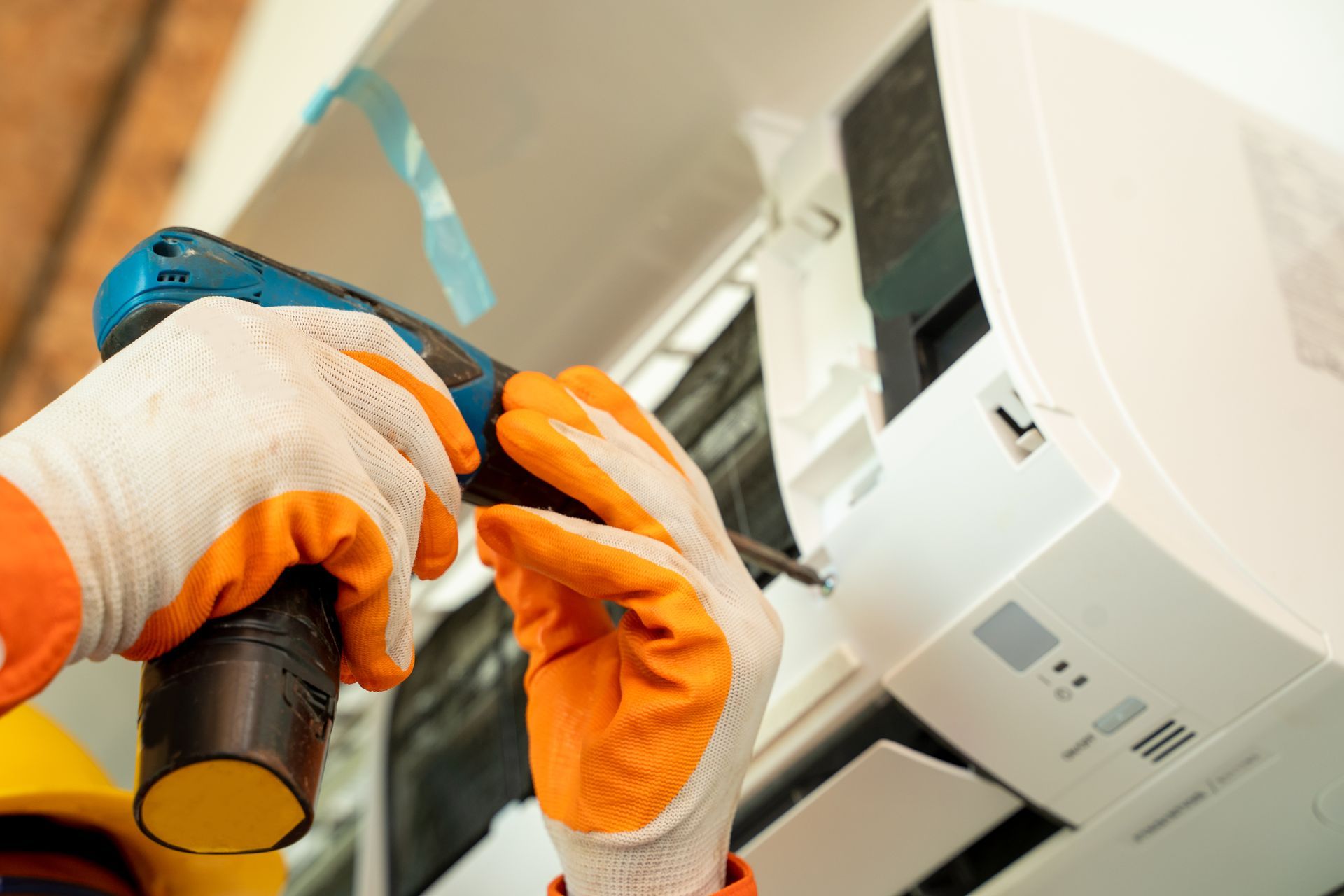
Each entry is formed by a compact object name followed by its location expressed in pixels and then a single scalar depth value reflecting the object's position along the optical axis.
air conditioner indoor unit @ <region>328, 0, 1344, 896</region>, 0.75
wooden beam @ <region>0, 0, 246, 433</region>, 2.04
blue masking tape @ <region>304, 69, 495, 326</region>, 1.01
